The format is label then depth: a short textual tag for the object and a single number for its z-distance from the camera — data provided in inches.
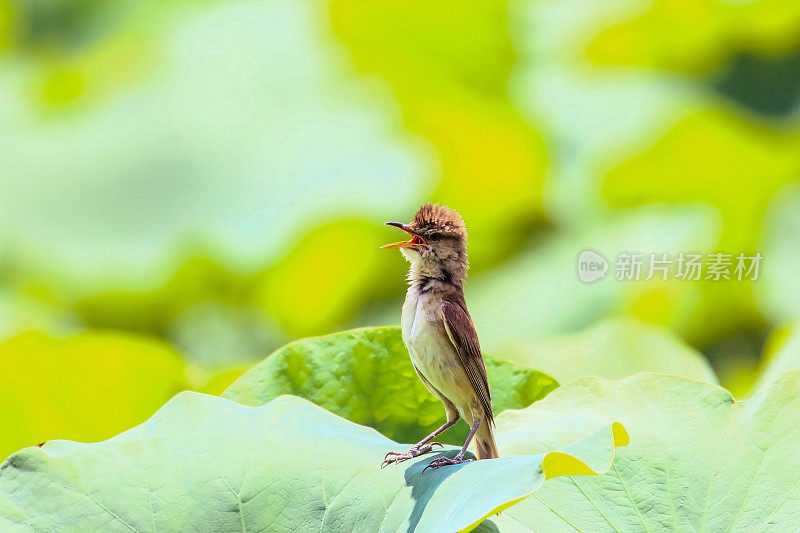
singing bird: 294.6
